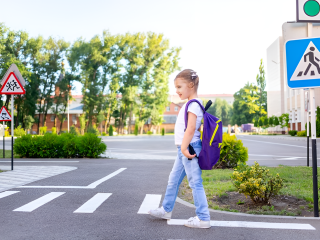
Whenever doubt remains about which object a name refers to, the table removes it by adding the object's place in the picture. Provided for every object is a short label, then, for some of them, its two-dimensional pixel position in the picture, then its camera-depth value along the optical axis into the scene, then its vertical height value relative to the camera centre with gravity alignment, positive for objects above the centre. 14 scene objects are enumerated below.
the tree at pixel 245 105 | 79.81 +5.99
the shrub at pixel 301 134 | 36.88 -0.74
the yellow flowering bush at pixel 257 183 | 5.20 -0.89
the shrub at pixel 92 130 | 45.53 -0.22
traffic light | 4.70 +1.66
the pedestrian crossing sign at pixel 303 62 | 4.65 +0.93
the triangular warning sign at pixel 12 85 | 9.59 +1.28
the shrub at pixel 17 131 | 42.61 -0.31
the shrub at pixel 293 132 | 41.22 -0.57
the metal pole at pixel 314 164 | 4.66 -0.52
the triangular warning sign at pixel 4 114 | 12.70 +0.57
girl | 4.02 -0.20
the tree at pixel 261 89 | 77.94 +9.12
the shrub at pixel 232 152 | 9.77 -0.73
